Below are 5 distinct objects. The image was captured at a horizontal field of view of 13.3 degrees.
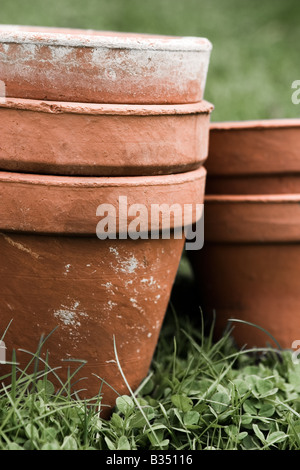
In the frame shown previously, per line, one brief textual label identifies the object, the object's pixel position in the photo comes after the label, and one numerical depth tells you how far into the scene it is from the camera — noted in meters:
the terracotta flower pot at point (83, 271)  0.67
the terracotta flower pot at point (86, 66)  0.65
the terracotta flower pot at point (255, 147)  0.78
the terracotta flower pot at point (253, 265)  0.78
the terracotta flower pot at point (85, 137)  0.66
